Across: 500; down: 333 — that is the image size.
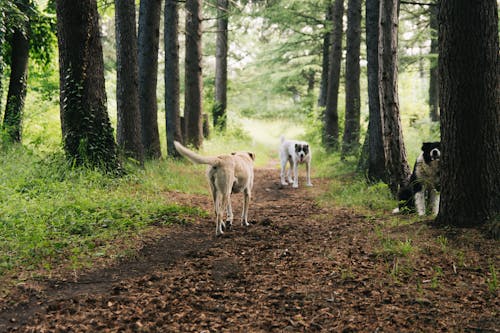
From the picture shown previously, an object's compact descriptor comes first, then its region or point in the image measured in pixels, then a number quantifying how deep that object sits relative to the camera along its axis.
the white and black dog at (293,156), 11.78
